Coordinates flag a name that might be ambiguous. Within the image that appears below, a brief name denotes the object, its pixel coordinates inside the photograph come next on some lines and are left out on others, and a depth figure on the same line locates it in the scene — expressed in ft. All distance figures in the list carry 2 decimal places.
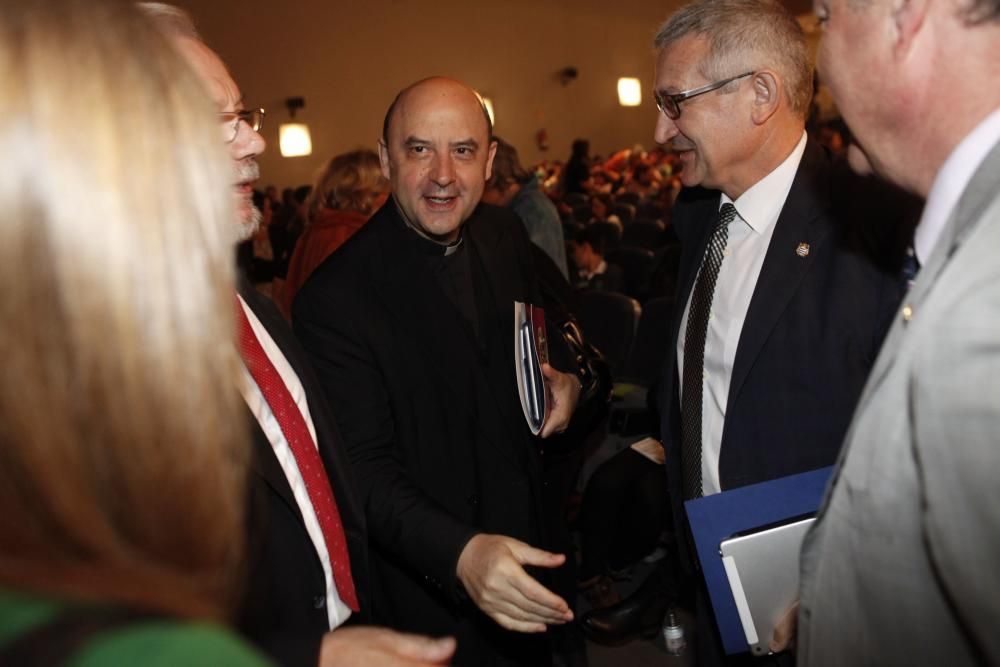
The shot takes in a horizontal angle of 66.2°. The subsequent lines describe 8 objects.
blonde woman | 1.66
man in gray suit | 2.48
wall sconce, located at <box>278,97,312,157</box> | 39.50
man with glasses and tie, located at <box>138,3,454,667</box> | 3.63
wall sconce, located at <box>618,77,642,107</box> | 48.03
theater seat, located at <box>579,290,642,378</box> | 13.46
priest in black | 6.21
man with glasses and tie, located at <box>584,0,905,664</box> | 5.43
